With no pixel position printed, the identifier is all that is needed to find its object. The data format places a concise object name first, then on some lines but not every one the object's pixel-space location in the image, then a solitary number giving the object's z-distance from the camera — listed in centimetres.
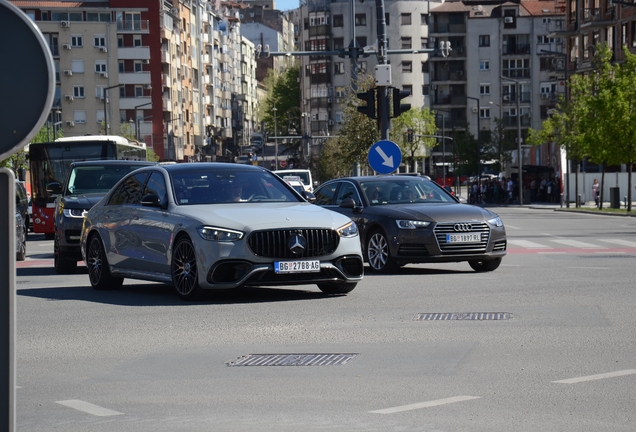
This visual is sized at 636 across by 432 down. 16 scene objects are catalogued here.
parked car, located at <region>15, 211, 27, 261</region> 2481
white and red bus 3956
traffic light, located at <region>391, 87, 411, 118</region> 2903
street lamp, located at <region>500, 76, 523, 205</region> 8012
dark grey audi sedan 1931
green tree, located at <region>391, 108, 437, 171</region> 12925
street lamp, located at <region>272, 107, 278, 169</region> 17000
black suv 2166
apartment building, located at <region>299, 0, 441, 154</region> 13688
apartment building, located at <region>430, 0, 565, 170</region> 14200
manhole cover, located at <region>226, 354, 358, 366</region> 959
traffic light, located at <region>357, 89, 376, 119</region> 2923
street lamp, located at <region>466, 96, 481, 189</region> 10166
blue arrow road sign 2866
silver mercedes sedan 1446
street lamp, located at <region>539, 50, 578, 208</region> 7132
